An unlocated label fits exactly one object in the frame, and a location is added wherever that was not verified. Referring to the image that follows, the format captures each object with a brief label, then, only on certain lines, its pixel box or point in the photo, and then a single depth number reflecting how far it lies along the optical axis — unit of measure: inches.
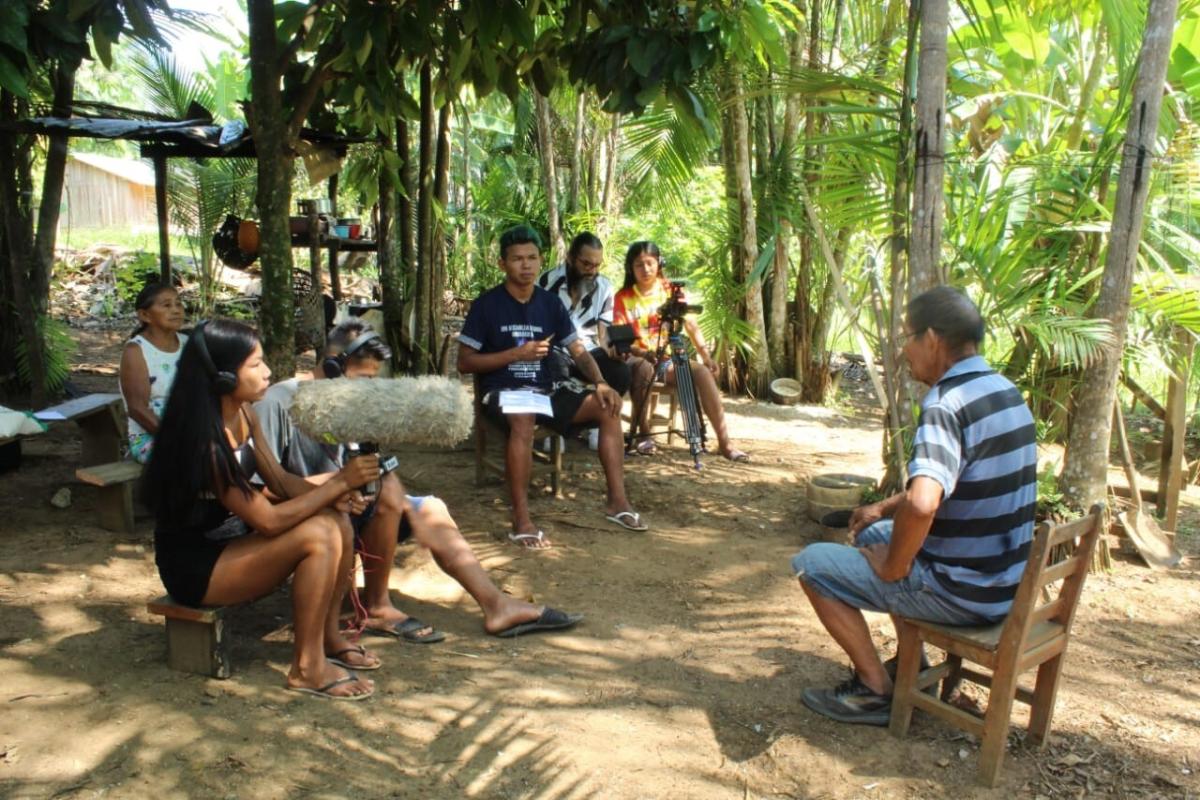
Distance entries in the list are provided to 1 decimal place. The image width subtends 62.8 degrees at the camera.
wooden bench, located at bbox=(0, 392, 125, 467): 201.8
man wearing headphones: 139.3
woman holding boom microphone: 114.2
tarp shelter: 222.8
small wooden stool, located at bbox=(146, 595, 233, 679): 124.0
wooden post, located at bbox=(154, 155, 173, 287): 262.8
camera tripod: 243.1
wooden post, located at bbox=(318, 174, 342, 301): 329.4
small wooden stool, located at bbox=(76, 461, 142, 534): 176.7
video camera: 244.7
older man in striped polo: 106.1
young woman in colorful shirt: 255.6
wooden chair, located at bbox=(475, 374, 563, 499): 210.2
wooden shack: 978.1
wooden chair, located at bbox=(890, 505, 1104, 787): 106.1
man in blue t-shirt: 197.9
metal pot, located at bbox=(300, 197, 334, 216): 293.3
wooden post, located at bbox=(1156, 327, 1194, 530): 199.6
